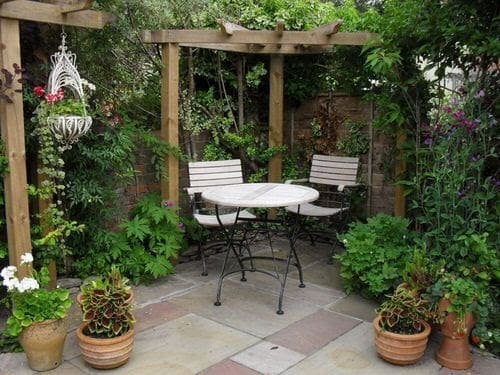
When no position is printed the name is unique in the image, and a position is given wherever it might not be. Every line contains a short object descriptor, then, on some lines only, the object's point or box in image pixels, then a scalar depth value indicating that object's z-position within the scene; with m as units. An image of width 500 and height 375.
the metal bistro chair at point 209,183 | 4.07
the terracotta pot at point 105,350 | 2.49
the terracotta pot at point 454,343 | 2.55
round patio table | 3.19
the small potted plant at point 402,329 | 2.54
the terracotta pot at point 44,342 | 2.49
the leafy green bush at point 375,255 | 3.23
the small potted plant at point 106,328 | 2.49
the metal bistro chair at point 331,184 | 4.41
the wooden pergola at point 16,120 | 2.61
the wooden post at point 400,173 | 3.76
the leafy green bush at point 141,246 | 3.64
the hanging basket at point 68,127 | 2.90
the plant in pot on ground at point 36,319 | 2.49
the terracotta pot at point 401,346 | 2.54
